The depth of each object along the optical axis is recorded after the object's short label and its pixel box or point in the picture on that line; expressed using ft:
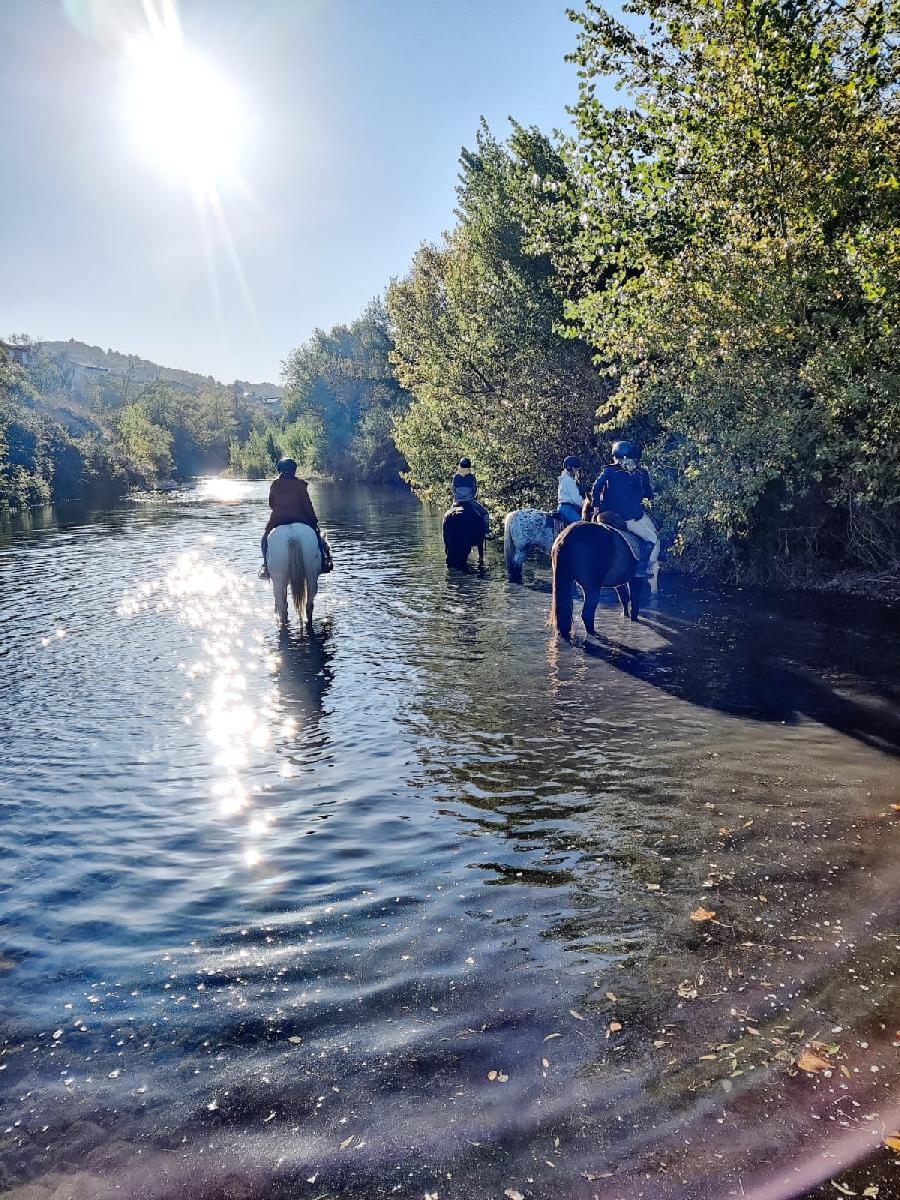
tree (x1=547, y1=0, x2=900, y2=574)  38.01
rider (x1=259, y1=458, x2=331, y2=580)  44.96
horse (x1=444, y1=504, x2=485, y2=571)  65.26
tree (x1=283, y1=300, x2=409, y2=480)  213.25
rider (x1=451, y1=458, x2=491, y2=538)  66.33
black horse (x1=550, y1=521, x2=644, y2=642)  40.16
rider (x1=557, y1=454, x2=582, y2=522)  57.98
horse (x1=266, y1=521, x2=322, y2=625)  43.88
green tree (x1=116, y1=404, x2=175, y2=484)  274.16
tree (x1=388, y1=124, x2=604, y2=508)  70.90
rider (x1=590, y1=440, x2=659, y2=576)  44.09
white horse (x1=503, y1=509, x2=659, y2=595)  60.03
